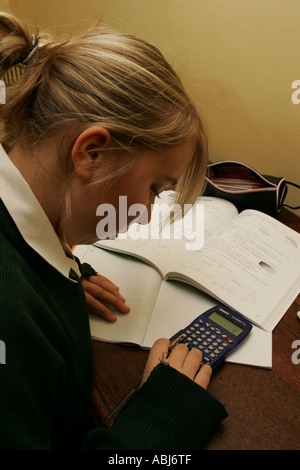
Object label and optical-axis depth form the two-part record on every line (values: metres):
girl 0.43
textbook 0.61
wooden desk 0.44
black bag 0.88
